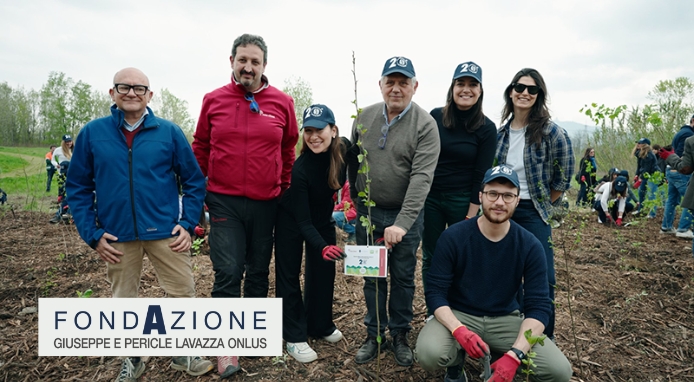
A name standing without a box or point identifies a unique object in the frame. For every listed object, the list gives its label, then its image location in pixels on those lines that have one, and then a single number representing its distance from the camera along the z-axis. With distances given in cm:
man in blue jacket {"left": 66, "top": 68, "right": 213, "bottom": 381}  266
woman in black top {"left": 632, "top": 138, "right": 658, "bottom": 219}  952
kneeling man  254
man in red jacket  298
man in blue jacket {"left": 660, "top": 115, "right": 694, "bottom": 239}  778
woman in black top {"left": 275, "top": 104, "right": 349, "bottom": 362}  298
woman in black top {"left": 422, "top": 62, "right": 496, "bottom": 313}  304
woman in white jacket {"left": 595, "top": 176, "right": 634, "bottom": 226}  963
